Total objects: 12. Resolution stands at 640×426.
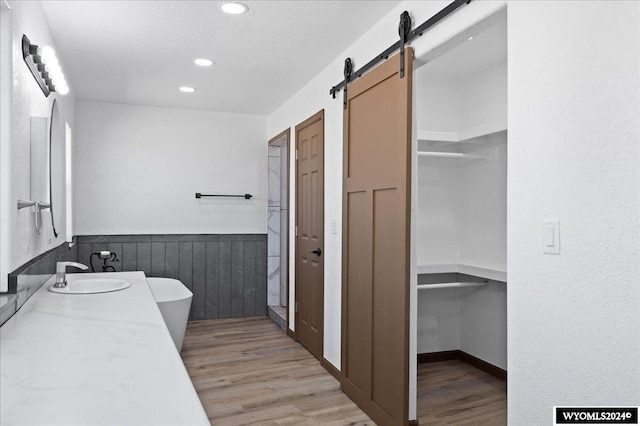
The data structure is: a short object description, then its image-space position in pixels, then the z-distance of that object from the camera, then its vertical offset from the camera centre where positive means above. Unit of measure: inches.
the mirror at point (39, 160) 98.3 +11.4
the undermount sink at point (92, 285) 102.2 -16.4
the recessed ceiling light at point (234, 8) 106.7 +45.5
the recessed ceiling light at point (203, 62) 145.8 +45.5
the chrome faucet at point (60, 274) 105.2 -13.4
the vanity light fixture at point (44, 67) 89.2 +29.2
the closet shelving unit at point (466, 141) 136.3 +22.4
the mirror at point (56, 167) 124.4 +12.4
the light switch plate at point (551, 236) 64.4 -2.8
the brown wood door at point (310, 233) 156.9 -6.4
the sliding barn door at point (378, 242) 102.7 -6.5
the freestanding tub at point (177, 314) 157.0 -32.7
